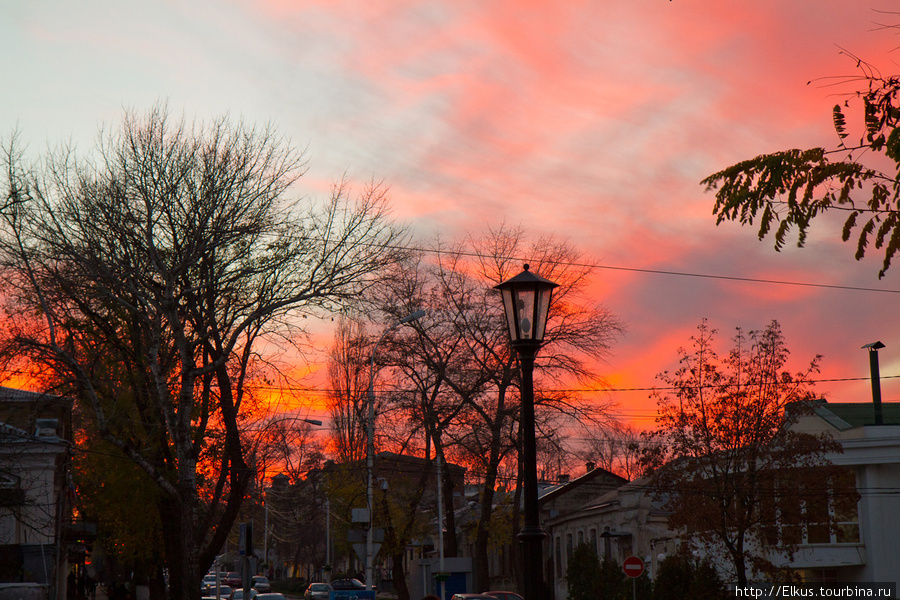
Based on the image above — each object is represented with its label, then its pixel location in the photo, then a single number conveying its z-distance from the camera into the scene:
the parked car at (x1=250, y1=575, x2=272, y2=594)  73.12
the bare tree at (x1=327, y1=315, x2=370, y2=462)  57.41
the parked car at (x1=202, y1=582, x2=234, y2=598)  66.21
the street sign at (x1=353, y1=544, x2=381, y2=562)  46.38
